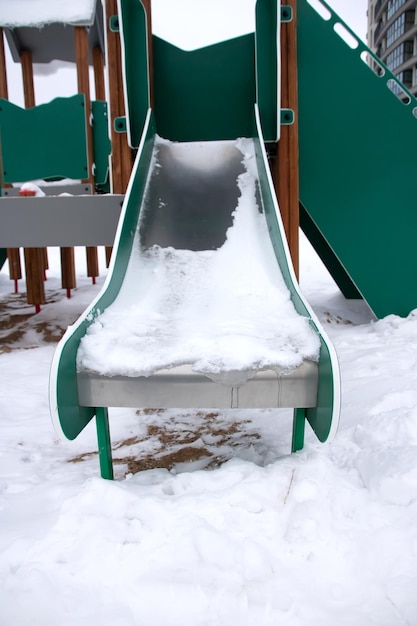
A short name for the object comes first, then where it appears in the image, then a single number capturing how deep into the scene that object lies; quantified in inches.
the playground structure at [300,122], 134.4
